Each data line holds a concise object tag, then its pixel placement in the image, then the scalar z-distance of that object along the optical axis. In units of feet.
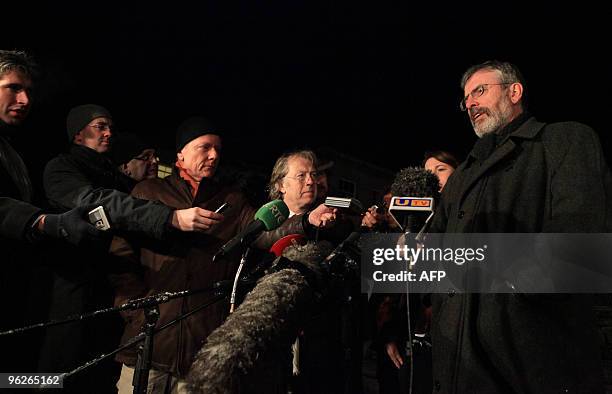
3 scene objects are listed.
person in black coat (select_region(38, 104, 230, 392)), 9.99
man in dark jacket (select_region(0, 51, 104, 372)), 8.81
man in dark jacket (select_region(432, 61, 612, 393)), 7.22
